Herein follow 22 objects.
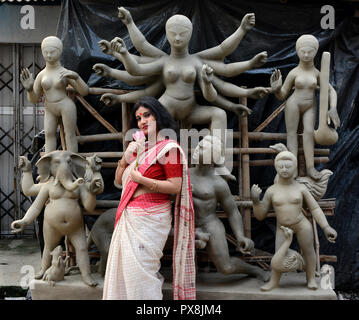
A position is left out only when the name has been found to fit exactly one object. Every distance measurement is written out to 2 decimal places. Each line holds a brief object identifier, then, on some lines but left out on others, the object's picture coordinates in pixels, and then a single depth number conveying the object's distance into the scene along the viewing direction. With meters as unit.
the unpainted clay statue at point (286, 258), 4.03
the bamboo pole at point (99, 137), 4.82
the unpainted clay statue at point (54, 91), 4.54
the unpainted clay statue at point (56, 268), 4.25
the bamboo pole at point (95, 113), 4.96
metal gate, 6.91
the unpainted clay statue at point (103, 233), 4.46
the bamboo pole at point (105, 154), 4.74
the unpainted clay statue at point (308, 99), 4.41
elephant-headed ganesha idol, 4.25
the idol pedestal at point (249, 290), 4.11
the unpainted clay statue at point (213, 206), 4.12
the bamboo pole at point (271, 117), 4.96
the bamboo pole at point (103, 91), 4.73
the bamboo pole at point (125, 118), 4.75
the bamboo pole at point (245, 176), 4.72
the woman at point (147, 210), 3.54
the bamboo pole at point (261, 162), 4.92
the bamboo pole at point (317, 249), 4.51
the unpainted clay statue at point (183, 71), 4.41
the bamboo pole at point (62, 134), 4.77
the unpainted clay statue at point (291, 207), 4.09
